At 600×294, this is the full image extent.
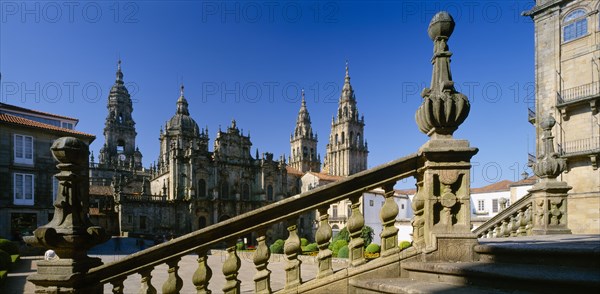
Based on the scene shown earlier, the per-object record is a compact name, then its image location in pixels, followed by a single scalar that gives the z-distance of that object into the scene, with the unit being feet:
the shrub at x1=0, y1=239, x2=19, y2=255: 61.52
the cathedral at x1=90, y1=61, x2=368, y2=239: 140.42
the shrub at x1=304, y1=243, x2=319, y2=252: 80.41
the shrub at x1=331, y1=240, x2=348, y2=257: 75.02
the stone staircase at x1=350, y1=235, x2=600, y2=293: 9.10
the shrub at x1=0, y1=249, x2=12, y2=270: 48.23
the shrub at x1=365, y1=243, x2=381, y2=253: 61.54
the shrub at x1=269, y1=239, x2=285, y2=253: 87.56
